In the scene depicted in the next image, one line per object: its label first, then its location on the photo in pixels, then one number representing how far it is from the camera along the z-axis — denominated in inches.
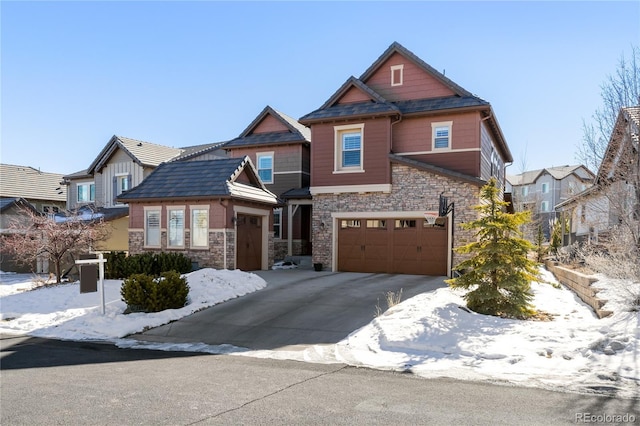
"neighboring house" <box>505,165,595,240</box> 2145.7
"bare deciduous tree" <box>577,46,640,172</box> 407.8
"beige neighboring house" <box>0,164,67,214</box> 1359.5
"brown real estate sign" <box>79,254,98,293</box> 434.5
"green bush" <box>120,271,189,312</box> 470.3
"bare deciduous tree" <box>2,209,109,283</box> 679.1
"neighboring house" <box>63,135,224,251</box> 1112.8
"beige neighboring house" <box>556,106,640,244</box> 393.4
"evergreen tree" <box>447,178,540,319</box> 409.7
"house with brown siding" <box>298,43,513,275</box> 713.0
